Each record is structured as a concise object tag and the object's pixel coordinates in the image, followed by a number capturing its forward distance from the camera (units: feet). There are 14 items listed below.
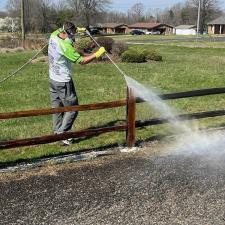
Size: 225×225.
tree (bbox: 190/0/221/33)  390.21
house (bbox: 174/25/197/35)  388.12
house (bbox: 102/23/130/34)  426.51
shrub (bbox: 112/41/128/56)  81.98
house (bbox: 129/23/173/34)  403.95
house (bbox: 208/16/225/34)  337.31
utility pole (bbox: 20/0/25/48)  130.41
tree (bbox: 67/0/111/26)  327.06
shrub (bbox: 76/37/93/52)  77.59
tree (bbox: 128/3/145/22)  558.15
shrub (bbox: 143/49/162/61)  78.52
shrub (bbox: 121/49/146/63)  75.10
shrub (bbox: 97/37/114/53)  83.01
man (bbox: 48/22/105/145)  23.26
